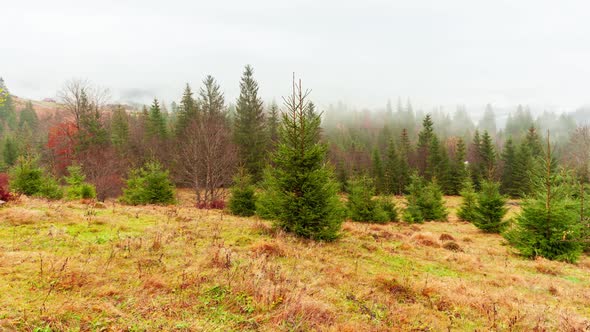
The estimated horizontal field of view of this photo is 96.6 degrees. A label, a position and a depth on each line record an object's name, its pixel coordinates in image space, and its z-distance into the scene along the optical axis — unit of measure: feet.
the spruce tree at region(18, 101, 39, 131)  332.27
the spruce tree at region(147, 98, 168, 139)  150.11
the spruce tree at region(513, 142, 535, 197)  164.45
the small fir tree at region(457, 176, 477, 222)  88.02
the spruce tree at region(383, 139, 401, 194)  181.16
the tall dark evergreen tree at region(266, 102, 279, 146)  156.79
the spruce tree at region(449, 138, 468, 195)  175.22
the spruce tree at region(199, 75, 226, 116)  136.46
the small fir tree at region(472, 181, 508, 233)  68.74
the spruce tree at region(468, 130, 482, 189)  183.73
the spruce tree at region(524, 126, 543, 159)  187.31
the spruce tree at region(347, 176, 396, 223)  73.26
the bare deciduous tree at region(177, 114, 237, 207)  83.10
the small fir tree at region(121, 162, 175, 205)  66.95
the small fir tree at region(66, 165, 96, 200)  64.39
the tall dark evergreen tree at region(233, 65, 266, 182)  126.41
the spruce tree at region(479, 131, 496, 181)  181.57
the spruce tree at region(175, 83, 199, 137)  147.02
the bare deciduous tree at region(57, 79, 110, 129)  113.91
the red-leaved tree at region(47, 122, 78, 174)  121.70
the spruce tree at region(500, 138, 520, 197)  174.65
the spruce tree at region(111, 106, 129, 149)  143.62
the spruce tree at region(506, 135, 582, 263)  41.42
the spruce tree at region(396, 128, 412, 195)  181.39
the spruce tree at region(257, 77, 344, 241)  33.14
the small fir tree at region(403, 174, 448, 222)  85.10
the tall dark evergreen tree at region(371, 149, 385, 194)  181.68
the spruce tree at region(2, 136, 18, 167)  179.97
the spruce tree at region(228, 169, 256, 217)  62.28
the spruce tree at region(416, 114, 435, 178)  196.34
